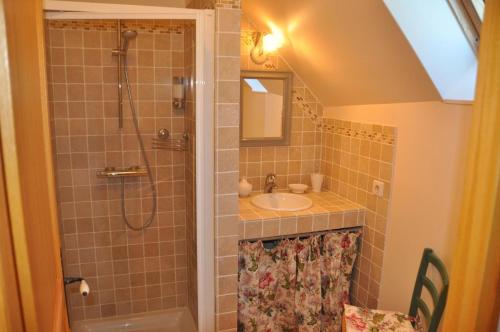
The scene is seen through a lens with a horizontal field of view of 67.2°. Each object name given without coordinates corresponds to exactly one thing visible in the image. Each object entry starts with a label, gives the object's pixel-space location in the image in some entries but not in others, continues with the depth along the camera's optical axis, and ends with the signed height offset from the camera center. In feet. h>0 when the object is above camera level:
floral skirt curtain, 7.84 -3.69
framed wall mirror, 9.18 +0.02
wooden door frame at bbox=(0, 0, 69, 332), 1.38 -0.28
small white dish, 9.48 -1.96
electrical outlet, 7.67 -1.58
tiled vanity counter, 7.53 -2.26
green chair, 6.06 -3.53
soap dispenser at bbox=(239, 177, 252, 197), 9.02 -1.89
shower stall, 7.77 -1.49
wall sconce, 8.61 +1.48
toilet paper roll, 4.54 -2.19
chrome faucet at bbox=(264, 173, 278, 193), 9.39 -1.83
